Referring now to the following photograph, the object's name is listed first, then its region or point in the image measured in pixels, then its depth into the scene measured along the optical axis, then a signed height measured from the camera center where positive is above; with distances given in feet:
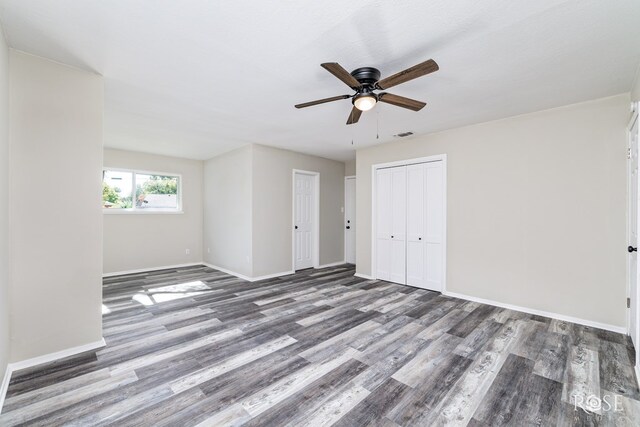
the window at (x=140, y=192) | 18.52 +1.41
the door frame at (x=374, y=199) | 14.14 +0.79
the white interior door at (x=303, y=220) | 19.72 -0.54
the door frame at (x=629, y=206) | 8.97 +0.25
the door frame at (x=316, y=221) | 20.65 -0.61
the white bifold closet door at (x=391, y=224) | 16.05 -0.64
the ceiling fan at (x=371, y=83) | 6.48 +3.31
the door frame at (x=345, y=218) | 22.82 -0.42
